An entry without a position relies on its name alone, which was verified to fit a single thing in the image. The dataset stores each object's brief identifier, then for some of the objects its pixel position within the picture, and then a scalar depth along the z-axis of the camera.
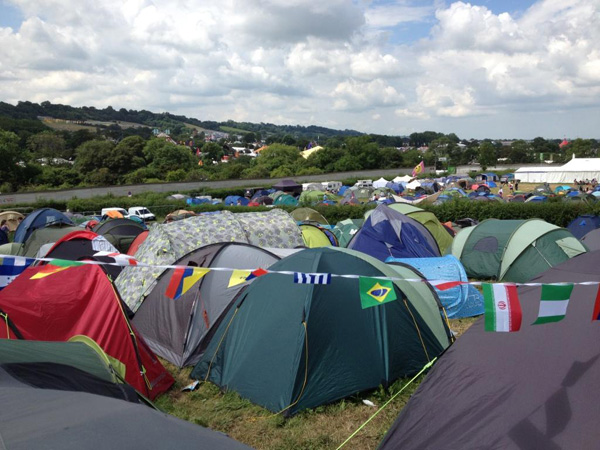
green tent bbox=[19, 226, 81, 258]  14.54
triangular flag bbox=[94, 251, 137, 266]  6.66
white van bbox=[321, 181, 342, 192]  46.52
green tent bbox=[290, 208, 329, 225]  21.66
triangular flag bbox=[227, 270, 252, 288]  6.61
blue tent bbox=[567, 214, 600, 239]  17.38
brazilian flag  4.98
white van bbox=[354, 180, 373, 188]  48.78
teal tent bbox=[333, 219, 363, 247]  15.88
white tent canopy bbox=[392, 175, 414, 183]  48.78
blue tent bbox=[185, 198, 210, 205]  36.18
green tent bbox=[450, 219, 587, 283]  11.00
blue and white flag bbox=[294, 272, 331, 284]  5.23
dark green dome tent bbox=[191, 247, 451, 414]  5.39
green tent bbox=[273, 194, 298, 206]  33.66
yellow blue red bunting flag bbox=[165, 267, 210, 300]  6.18
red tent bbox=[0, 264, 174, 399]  5.88
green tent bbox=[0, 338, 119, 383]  3.54
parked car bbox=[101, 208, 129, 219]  29.76
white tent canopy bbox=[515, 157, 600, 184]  54.44
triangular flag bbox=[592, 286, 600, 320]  3.55
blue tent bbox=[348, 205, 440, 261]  12.56
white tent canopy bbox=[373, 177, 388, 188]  46.35
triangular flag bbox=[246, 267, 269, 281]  5.75
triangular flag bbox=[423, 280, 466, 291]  4.84
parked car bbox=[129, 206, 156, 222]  30.92
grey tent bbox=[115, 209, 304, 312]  7.95
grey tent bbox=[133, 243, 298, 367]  6.96
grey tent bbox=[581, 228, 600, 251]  11.50
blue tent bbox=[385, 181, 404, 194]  42.08
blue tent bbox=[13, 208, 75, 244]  17.79
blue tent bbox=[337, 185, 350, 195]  44.22
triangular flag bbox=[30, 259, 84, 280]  6.41
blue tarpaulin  9.03
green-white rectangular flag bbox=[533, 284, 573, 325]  3.59
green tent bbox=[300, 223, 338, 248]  13.72
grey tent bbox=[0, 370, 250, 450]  2.26
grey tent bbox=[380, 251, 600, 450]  3.01
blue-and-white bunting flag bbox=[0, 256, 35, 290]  6.64
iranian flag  3.66
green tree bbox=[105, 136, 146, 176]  61.75
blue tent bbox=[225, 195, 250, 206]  36.22
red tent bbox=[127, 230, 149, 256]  12.57
